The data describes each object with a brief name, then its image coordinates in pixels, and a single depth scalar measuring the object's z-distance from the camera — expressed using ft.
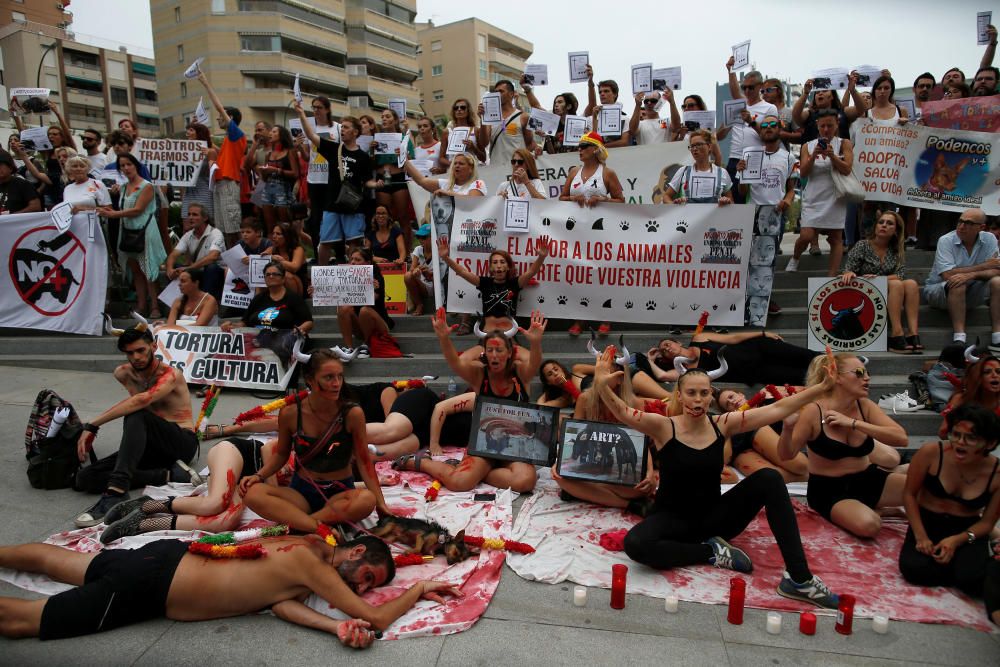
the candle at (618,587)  11.50
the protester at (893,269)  21.57
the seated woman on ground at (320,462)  13.60
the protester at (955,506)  11.86
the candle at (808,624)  10.69
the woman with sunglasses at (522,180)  25.21
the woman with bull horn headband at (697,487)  12.62
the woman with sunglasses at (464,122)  28.37
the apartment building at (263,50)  168.86
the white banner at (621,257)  23.77
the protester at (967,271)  21.33
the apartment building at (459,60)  232.53
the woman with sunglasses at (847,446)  13.94
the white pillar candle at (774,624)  10.69
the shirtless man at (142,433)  15.94
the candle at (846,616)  10.73
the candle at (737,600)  11.02
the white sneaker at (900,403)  19.16
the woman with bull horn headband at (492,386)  16.76
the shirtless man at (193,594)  10.43
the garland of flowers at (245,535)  12.71
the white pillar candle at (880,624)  10.74
